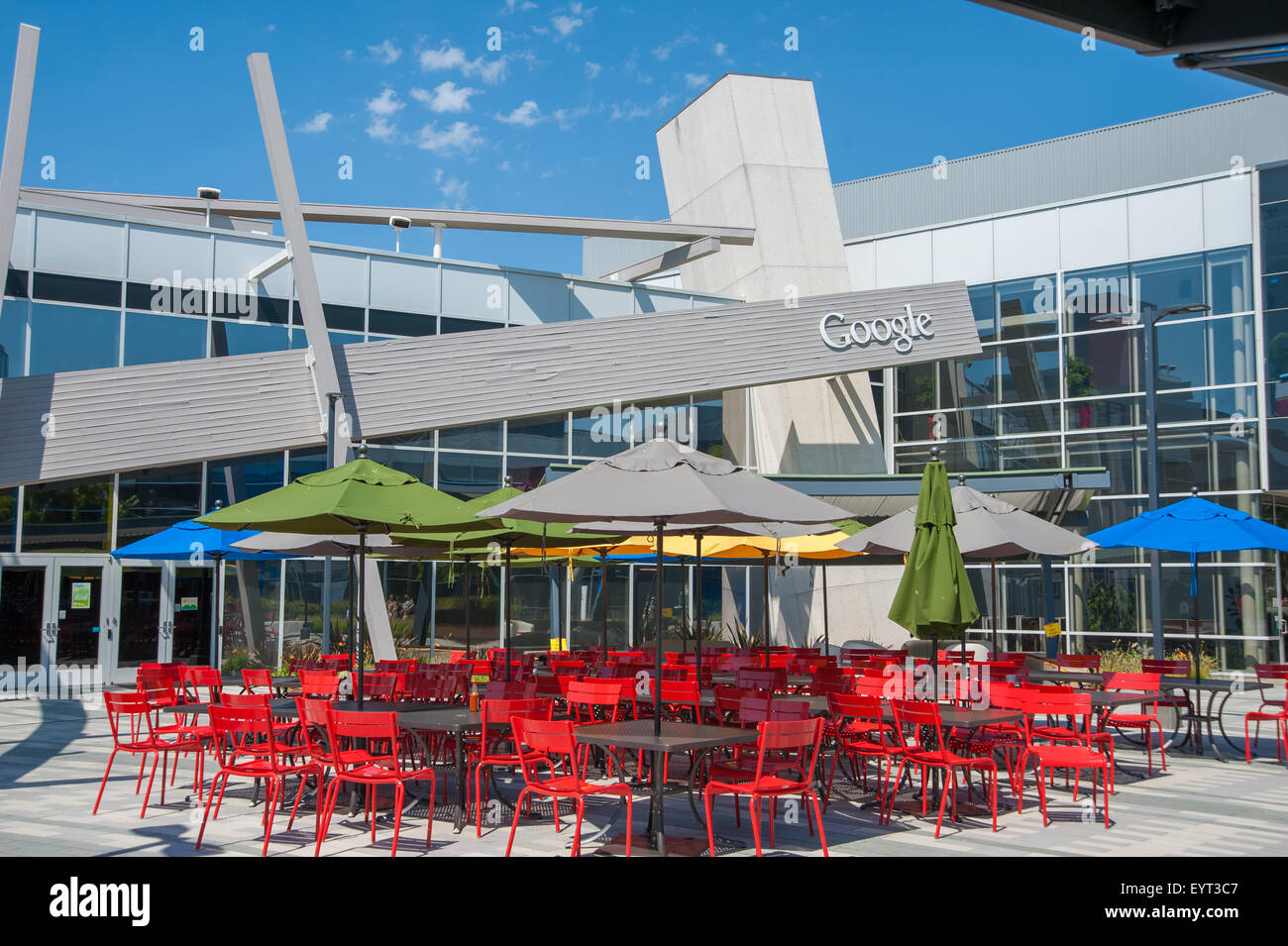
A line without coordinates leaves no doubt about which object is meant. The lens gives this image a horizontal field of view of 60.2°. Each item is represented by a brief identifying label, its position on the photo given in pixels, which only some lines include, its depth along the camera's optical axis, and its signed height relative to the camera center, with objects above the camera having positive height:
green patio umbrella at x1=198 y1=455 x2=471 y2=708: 8.62 +0.44
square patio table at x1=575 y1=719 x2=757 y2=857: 7.07 -1.16
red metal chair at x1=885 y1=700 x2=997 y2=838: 8.40 -1.47
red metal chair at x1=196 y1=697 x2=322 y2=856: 7.73 -1.36
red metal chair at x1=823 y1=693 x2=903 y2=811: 8.67 -1.42
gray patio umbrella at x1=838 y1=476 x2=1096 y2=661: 11.46 +0.34
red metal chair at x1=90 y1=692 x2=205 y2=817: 9.05 -1.49
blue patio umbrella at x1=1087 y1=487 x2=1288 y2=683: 13.08 +0.44
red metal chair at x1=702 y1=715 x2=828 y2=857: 7.05 -1.36
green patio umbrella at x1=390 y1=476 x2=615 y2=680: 10.77 +0.30
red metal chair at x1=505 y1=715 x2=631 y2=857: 6.97 -1.27
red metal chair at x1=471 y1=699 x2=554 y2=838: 7.91 -1.16
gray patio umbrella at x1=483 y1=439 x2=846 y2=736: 7.57 +0.48
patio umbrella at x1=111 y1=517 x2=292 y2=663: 13.45 +0.20
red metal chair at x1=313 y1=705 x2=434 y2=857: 7.36 -1.31
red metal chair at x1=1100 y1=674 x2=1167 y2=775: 11.65 -1.29
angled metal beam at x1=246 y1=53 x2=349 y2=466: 18.27 +6.14
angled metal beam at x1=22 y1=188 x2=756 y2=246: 21.23 +7.09
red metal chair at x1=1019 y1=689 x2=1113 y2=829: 8.64 -1.49
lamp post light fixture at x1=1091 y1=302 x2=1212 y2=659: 15.27 +2.10
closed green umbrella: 9.23 -0.11
